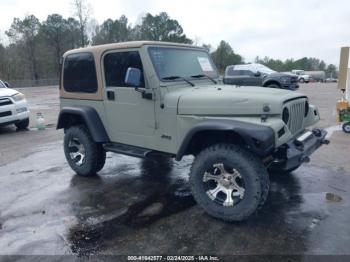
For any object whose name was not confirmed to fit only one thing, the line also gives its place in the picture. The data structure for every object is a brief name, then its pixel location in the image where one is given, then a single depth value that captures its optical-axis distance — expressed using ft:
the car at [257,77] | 54.13
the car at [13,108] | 32.09
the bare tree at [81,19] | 163.34
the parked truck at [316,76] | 160.71
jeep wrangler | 11.84
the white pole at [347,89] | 28.96
